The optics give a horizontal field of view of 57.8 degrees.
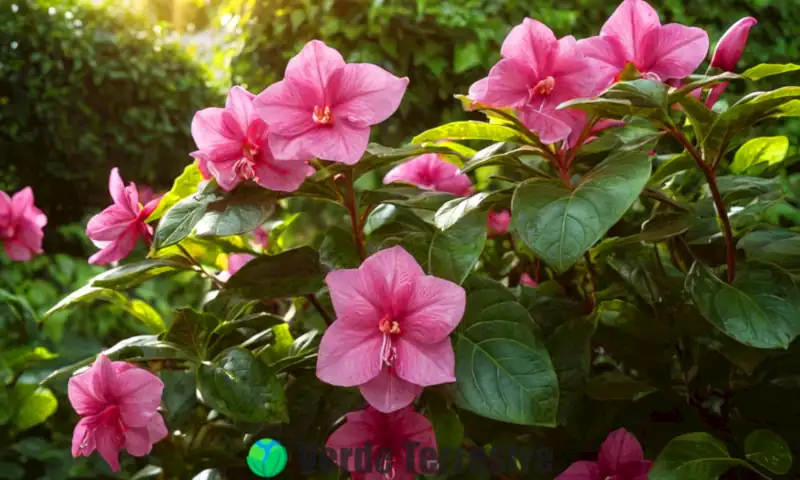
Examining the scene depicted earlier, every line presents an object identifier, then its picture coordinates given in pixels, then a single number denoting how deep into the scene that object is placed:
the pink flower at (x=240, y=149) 0.65
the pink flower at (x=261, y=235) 1.25
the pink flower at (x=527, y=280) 0.95
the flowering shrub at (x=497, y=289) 0.59
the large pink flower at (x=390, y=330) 0.58
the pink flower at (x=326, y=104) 0.63
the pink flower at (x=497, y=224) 1.05
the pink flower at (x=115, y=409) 0.67
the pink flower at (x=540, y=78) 0.65
